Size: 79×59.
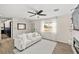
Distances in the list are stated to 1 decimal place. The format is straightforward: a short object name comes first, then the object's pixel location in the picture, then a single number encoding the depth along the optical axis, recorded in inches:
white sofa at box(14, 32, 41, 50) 94.2
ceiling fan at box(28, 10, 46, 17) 91.6
